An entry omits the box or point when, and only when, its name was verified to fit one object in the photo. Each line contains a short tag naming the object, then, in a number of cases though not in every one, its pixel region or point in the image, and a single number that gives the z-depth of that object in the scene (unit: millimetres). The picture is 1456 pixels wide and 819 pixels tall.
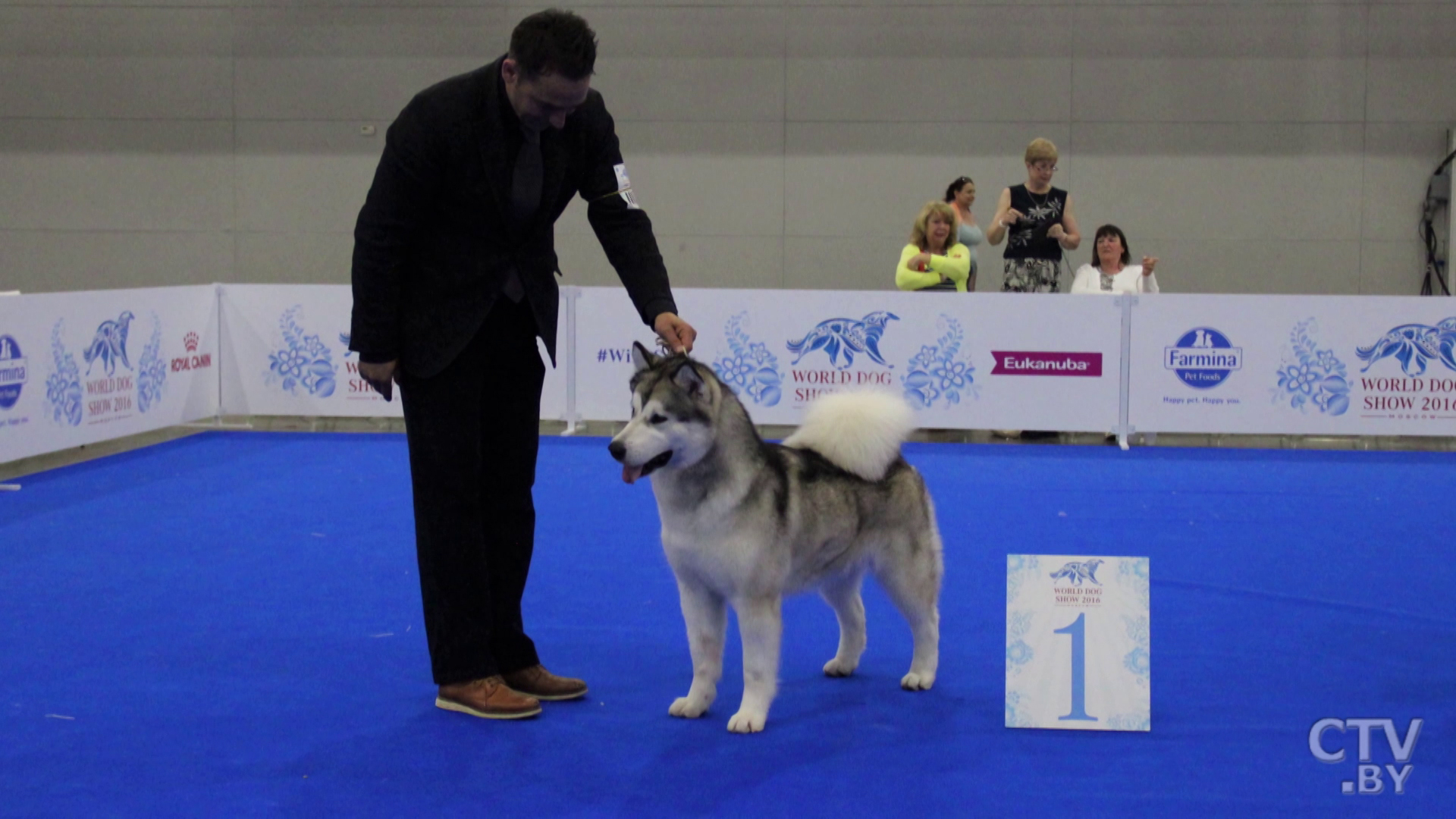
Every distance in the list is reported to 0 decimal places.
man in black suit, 3086
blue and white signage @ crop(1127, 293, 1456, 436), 8062
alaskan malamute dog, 3010
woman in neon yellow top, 8609
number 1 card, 3166
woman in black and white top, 8703
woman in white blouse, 8578
